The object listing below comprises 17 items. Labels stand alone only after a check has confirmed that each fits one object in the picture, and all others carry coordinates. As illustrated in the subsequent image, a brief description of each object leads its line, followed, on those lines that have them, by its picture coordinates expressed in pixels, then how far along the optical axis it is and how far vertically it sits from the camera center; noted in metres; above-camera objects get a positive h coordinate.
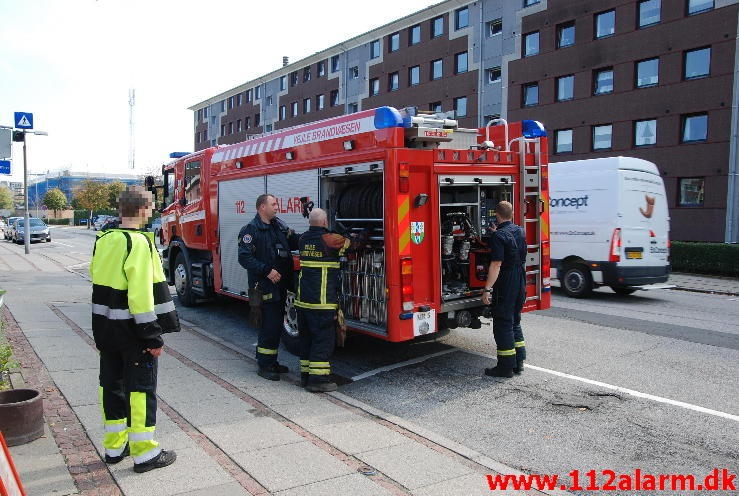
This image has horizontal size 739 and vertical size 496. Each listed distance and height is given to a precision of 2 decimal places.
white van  11.81 -0.16
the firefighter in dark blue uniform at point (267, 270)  6.37 -0.61
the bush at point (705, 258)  17.75 -1.31
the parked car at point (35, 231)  34.84 -1.06
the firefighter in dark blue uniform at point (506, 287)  6.35 -0.78
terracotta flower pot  4.18 -1.46
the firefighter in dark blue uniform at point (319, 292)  5.96 -0.79
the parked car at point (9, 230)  38.81 -1.12
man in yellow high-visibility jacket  3.96 -0.80
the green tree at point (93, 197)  71.81 +1.92
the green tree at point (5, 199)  109.26 +2.59
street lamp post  22.77 +0.69
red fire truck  6.04 +0.18
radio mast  77.88 +14.58
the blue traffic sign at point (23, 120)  17.97 +2.79
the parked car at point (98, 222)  54.94 -0.83
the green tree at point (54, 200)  82.52 +1.77
